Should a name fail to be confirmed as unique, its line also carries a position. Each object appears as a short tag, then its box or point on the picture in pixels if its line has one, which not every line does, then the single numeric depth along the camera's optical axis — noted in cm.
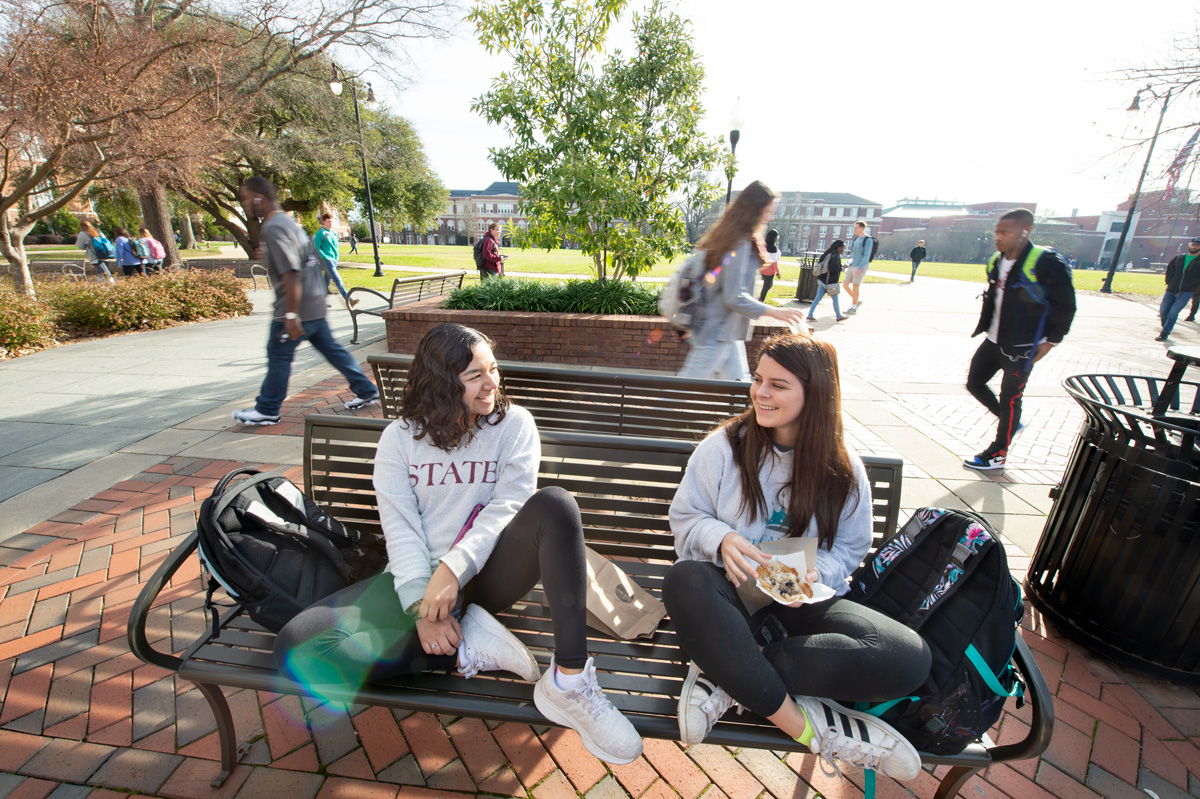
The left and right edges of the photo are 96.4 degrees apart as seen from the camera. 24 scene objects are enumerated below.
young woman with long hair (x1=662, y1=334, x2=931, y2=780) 142
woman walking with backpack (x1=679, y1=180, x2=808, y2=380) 312
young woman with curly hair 150
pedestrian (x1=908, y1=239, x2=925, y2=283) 2294
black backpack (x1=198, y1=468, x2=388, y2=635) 160
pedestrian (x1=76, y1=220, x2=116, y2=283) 1424
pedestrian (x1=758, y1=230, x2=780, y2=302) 1110
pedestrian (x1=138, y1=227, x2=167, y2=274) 1381
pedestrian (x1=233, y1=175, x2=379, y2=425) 408
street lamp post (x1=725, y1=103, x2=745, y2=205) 859
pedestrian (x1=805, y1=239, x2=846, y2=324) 1067
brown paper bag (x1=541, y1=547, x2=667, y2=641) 177
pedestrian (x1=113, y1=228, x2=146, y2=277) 1338
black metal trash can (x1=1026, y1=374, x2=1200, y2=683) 188
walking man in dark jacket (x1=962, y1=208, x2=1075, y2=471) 350
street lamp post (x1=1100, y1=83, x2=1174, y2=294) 651
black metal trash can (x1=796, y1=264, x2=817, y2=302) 1380
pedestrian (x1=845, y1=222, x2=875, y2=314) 1135
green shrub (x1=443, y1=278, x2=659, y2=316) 703
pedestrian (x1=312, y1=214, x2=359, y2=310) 921
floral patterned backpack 142
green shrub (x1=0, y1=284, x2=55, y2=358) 668
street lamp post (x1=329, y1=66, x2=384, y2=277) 1612
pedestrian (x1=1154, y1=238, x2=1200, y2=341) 945
